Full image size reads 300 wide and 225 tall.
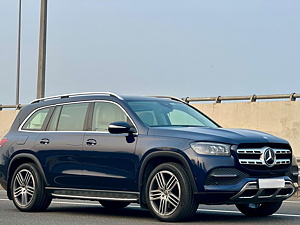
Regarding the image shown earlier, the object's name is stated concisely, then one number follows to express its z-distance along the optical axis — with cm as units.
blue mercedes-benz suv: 1036
